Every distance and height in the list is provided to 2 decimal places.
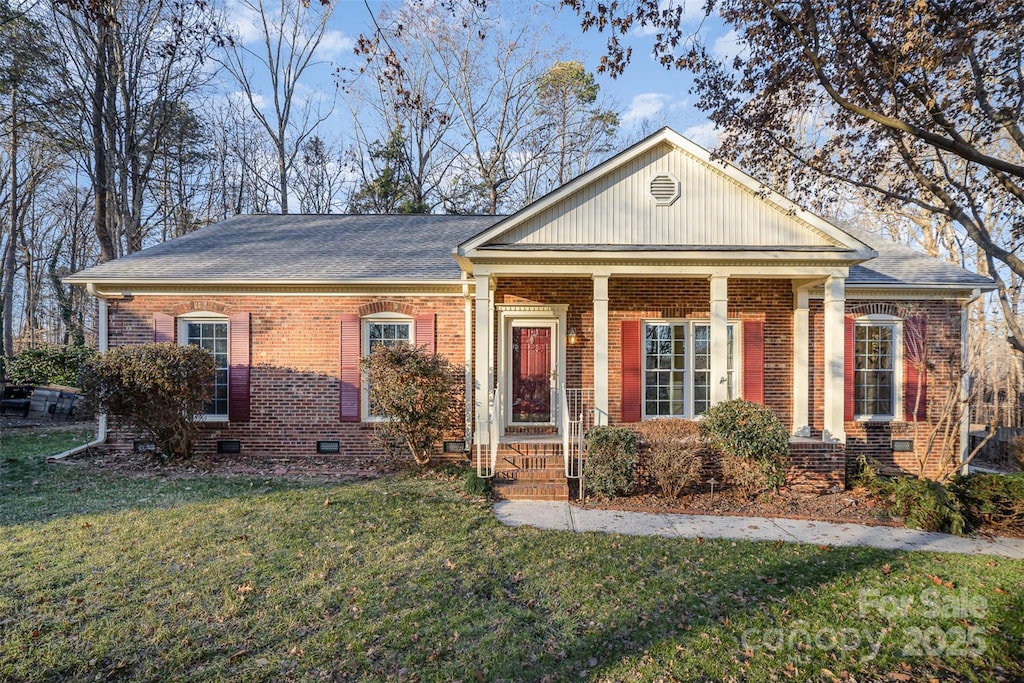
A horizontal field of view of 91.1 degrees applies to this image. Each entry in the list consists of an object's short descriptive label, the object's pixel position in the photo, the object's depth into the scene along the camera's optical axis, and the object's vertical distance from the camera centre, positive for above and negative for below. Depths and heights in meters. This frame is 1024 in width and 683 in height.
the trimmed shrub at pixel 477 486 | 7.21 -2.06
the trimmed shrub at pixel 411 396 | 8.35 -0.87
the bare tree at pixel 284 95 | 21.22 +10.74
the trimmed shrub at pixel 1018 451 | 9.52 -2.05
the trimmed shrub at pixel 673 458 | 7.27 -1.66
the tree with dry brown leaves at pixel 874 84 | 5.05 +3.00
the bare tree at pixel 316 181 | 23.45 +7.78
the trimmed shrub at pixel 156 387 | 8.01 -0.69
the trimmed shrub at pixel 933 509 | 6.21 -2.06
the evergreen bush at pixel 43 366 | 15.23 -0.65
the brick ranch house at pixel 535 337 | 9.49 +0.15
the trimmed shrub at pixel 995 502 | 6.23 -1.99
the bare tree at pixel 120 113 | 16.06 +8.04
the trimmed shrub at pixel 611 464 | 7.25 -1.73
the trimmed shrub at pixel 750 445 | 7.35 -1.48
